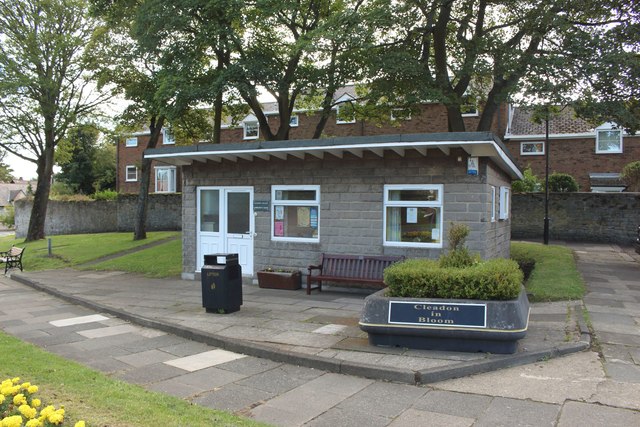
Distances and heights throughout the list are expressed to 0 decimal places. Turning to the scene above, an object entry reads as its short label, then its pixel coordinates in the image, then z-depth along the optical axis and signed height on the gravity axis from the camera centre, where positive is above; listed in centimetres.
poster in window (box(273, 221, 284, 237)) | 1229 -32
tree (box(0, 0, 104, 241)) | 2467 +732
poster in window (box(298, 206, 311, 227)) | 1196 -2
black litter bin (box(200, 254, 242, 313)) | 888 -124
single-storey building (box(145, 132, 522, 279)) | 1009 +44
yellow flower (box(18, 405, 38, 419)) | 357 -140
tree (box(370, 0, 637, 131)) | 1398 +501
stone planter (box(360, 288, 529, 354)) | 596 -132
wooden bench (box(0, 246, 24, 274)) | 1850 -168
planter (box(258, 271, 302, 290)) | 1162 -150
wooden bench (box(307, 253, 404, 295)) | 1055 -116
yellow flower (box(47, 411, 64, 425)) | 352 -143
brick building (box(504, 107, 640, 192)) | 2859 +384
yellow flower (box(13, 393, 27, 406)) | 383 -142
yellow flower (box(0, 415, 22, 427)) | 331 -137
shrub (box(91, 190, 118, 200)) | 3368 +126
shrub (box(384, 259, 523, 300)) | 616 -83
